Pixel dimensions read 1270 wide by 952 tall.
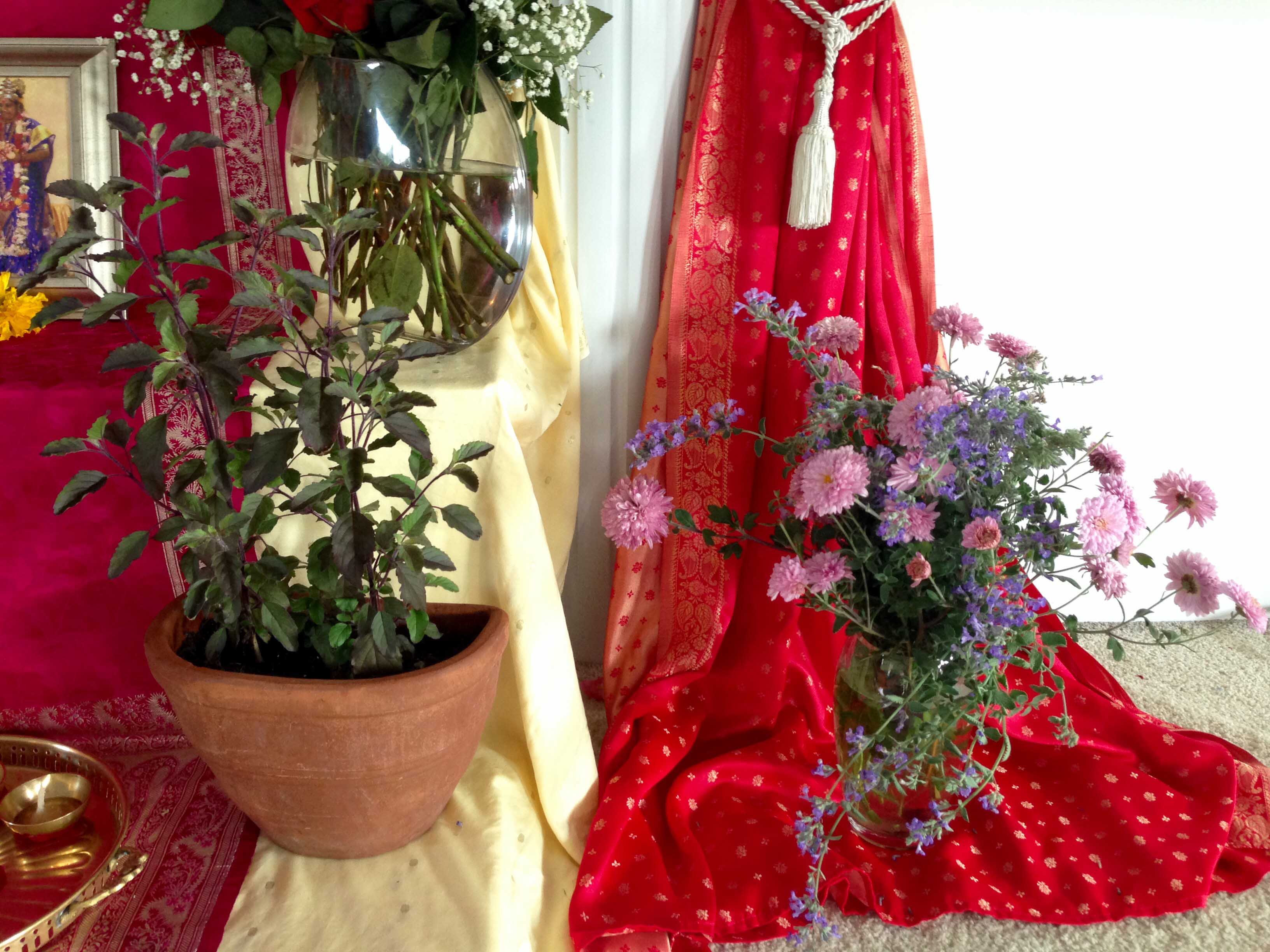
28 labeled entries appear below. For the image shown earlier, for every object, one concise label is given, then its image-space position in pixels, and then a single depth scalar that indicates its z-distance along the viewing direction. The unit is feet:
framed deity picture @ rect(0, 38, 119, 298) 4.35
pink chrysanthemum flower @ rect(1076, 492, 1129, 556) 3.10
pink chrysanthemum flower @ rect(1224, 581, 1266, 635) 3.27
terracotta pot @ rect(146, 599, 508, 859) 3.10
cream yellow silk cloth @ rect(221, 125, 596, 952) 3.31
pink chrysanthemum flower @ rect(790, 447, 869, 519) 3.16
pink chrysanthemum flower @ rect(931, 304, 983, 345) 3.81
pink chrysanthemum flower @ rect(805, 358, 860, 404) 3.68
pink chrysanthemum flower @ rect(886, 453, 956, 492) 3.14
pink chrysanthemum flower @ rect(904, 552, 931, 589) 3.19
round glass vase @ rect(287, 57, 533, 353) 3.33
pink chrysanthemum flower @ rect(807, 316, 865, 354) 3.70
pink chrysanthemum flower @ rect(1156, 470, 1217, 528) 3.35
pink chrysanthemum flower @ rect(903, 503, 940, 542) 3.17
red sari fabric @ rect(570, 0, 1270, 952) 3.80
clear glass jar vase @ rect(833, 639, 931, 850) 3.78
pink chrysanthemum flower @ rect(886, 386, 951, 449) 3.16
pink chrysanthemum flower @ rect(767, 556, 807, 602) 3.39
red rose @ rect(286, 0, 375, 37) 3.08
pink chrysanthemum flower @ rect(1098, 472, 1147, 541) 3.24
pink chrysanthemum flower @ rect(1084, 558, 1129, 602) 3.22
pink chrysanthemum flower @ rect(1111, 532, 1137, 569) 3.34
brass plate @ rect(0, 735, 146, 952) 2.91
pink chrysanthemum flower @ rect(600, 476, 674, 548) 3.69
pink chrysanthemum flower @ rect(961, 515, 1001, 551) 3.07
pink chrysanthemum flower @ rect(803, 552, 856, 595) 3.41
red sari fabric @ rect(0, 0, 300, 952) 3.48
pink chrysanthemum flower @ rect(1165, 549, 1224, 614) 3.31
